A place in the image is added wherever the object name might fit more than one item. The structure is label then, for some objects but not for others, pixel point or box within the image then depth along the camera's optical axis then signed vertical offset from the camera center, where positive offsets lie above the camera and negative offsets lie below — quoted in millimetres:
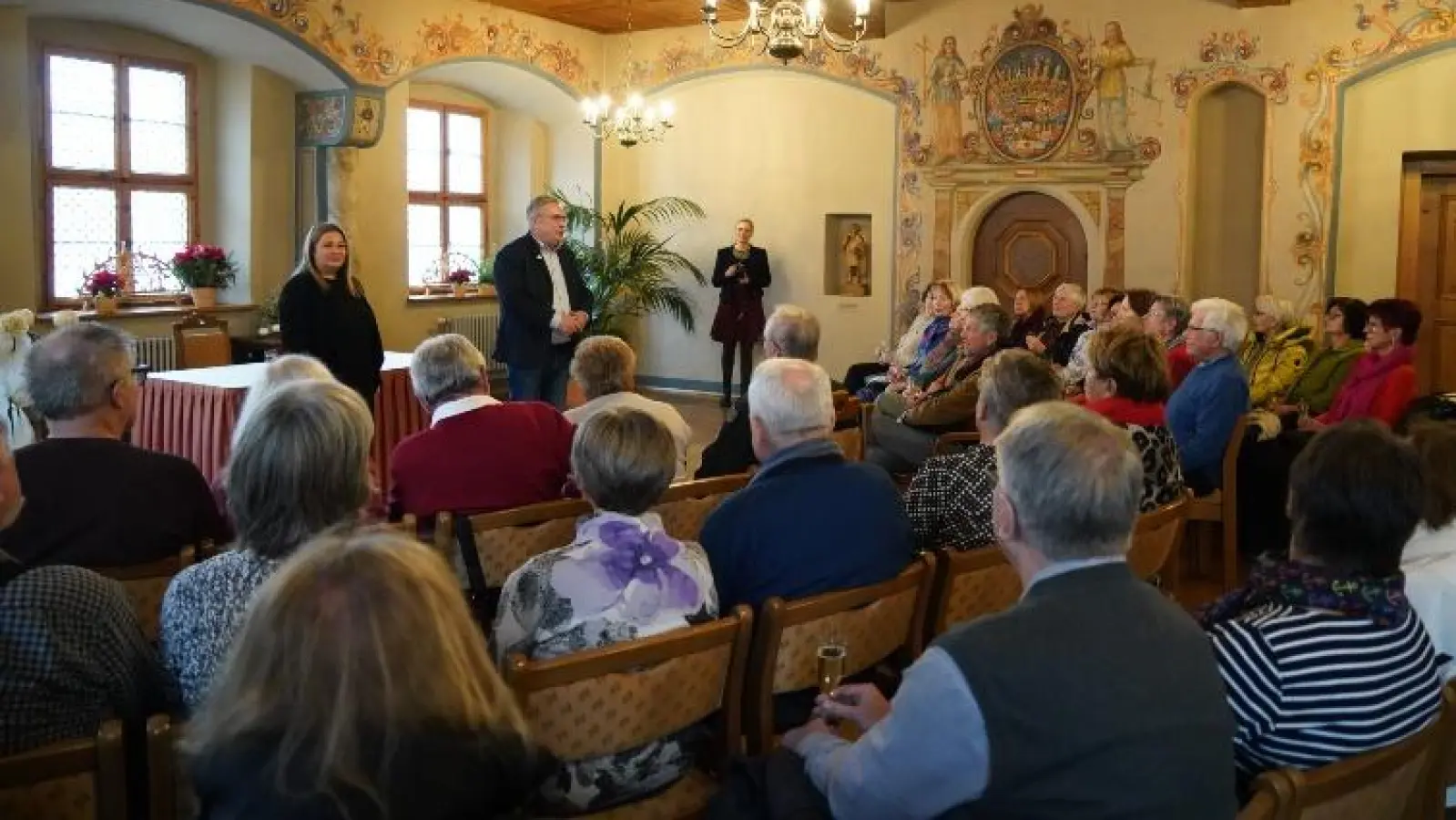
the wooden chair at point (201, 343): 8227 -238
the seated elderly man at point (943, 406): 5844 -412
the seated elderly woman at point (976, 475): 3271 -398
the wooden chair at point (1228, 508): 5246 -767
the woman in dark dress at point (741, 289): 11281 +186
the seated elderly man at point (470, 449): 3551 -381
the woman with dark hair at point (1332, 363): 6895 -232
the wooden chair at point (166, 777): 1825 -658
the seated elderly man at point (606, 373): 4258 -203
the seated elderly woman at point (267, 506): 2170 -336
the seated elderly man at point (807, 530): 2764 -457
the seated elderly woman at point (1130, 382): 4293 -216
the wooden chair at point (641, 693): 2078 -630
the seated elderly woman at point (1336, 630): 2016 -477
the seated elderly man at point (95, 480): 2729 -368
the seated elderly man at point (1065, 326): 7852 -67
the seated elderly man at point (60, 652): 1910 -513
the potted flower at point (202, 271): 9477 +241
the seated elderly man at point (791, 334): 5348 -92
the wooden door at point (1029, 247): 10367 +524
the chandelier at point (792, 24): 6301 +1385
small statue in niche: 11336 +443
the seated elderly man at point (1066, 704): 1620 -479
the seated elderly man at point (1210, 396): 5238 -318
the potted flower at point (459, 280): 11664 +242
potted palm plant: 11680 +420
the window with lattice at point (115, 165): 8977 +968
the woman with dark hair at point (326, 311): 5754 -22
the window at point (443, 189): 11625 +1060
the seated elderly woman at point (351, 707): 1361 -415
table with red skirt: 5656 -487
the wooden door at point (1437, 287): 9328 +222
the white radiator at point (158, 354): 9070 -334
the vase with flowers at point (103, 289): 8898 +98
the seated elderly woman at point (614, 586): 2340 -496
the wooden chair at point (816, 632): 2475 -623
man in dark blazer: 6512 +16
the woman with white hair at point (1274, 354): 7105 -198
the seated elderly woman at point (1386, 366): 6043 -223
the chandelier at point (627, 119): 10367 +1551
